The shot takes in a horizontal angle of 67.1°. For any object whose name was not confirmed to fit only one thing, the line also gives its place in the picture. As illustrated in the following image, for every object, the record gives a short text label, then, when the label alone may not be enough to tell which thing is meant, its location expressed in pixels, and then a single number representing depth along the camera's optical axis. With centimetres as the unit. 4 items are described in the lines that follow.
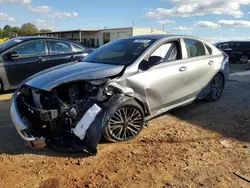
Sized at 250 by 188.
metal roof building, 2381
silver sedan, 259
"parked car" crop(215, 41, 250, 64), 1289
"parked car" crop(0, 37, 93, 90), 501
